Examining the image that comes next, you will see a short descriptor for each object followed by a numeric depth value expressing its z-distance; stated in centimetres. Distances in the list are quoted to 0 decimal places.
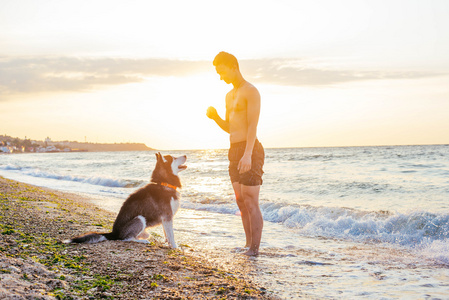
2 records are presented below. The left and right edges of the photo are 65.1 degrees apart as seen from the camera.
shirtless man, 496
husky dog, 527
